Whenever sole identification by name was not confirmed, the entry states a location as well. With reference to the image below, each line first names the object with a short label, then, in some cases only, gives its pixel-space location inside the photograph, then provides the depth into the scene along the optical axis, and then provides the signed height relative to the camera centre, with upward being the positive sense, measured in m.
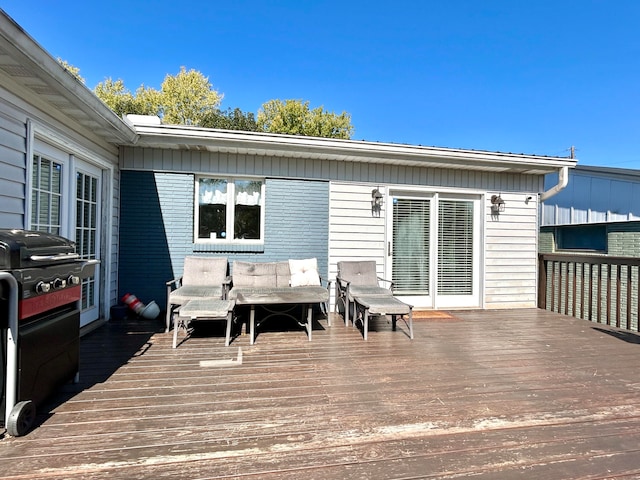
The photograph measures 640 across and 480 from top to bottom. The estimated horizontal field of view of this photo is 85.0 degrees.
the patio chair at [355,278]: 5.19 -0.61
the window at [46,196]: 3.23 +0.36
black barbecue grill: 1.90 -0.54
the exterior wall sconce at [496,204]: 6.05 +0.67
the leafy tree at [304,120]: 21.33 +7.26
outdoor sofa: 4.18 -0.68
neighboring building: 9.25 +0.94
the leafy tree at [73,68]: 19.80 +9.40
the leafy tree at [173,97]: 20.73 +8.32
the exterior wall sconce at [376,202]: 5.64 +0.61
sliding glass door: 5.93 -0.14
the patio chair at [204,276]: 4.72 -0.58
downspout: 5.87 +1.08
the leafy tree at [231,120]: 21.73 +7.40
